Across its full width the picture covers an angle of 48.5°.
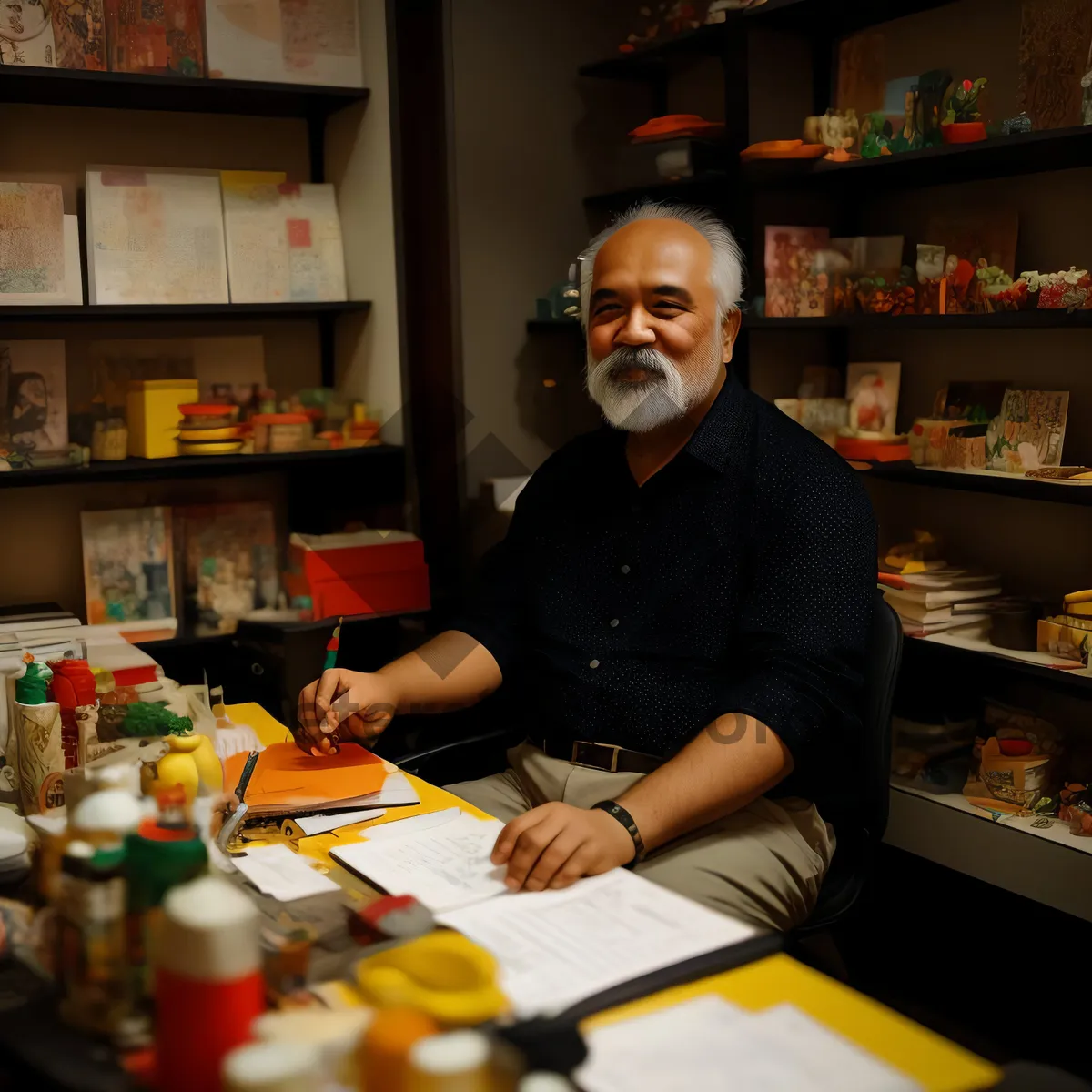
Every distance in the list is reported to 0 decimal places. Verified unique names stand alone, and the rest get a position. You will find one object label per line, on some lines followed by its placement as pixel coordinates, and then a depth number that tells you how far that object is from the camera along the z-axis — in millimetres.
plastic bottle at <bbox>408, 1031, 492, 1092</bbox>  836
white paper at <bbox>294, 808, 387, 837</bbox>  1643
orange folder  1696
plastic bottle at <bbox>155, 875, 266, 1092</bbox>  938
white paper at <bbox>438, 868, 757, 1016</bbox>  1198
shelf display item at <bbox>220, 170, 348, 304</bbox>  3223
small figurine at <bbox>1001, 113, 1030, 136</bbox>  2551
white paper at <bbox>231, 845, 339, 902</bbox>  1430
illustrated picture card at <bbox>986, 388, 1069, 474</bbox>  2764
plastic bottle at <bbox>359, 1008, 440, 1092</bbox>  862
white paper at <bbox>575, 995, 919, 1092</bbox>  1034
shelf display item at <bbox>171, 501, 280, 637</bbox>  3299
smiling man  1869
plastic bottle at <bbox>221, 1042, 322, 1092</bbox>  856
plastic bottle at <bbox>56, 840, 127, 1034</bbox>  1056
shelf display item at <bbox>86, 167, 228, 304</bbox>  3037
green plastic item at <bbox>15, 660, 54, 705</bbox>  1725
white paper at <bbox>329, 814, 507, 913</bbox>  1433
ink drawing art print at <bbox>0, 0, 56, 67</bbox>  2852
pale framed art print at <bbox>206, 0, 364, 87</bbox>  3096
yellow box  3129
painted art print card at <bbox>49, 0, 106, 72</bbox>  2910
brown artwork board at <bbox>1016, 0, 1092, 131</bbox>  2578
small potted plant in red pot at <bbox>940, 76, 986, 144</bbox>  2652
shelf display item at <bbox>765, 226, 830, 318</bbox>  3076
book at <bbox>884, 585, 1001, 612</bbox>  2859
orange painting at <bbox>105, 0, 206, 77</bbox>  2977
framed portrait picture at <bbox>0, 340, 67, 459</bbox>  3051
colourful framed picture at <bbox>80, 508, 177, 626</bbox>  3189
